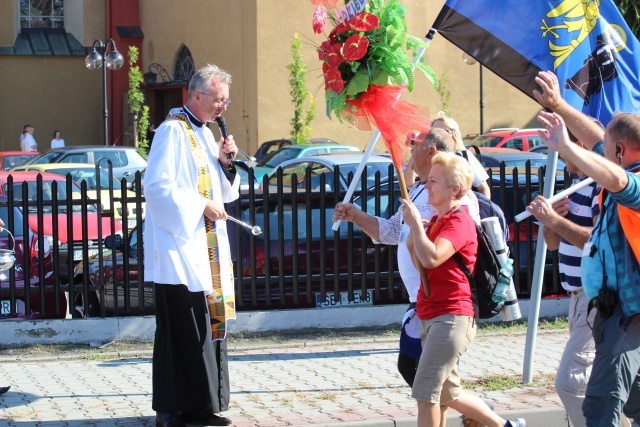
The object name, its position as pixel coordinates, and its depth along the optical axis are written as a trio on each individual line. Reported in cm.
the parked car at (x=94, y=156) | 2261
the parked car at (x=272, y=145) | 2792
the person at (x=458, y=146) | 602
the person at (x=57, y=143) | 3269
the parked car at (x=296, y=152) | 2386
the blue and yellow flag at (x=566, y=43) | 683
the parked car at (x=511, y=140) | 2711
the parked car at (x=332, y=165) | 1167
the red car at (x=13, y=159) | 2344
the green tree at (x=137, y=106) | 3025
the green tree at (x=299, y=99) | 2792
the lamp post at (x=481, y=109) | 3334
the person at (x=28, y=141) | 3297
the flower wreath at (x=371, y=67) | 528
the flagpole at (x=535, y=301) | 717
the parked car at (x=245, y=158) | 2485
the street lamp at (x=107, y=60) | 2877
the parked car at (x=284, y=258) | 900
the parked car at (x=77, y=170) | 1727
